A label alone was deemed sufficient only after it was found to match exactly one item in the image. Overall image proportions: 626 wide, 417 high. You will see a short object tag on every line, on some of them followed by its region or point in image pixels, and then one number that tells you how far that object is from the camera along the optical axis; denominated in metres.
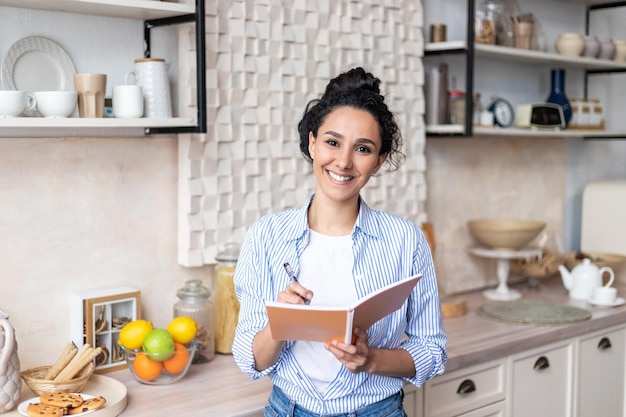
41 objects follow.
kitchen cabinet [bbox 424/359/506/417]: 2.42
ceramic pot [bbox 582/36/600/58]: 3.54
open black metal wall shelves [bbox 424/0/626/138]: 2.99
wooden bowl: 3.24
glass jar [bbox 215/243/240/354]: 2.46
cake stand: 3.24
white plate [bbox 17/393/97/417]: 1.91
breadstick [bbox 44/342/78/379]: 2.06
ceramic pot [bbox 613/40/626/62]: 3.68
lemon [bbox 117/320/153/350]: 2.18
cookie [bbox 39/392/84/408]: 1.92
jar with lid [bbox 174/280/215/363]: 2.38
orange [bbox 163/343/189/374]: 2.19
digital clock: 3.31
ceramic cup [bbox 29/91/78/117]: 1.99
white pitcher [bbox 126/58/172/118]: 2.24
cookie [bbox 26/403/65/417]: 1.87
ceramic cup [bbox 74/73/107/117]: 2.07
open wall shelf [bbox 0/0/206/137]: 2.04
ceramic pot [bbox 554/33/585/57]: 3.46
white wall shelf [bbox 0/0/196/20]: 2.05
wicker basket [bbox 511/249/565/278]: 3.43
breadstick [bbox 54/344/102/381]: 2.05
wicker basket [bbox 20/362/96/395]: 2.01
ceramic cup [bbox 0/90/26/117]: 1.90
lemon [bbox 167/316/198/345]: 2.24
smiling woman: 1.78
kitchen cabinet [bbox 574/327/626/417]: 2.94
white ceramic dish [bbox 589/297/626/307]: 3.13
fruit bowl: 2.16
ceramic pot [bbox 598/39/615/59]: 3.60
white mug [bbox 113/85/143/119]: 2.14
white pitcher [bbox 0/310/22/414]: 1.91
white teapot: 3.24
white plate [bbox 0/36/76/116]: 2.07
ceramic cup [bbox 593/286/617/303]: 3.14
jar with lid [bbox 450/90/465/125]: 3.08
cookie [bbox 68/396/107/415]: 1.91
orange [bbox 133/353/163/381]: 2.16
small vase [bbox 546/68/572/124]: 3.46
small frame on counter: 2.23
